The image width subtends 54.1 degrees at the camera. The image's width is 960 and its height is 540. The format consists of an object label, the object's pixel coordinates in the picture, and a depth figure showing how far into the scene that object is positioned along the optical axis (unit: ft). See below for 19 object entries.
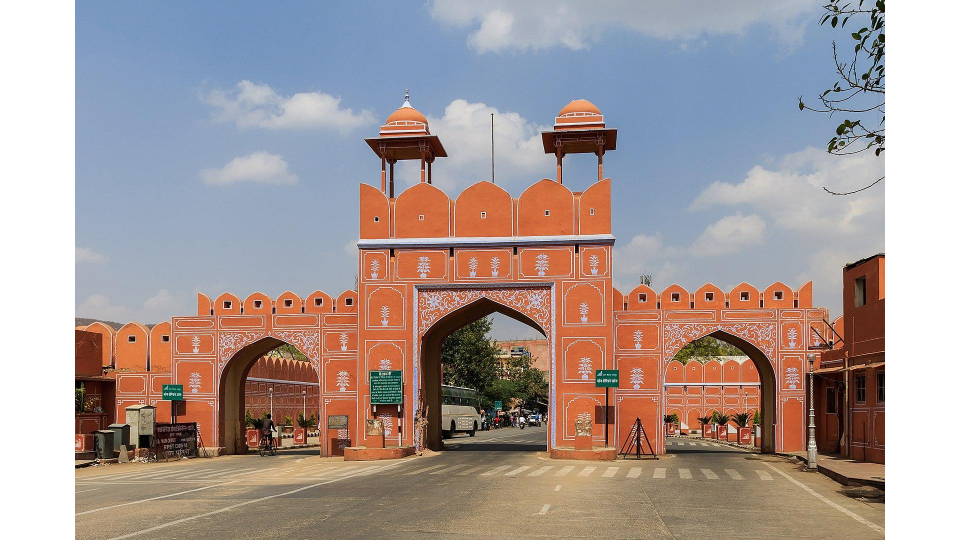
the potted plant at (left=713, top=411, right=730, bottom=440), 157.99
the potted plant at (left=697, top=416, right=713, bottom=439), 169.14
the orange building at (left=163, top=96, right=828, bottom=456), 100.07
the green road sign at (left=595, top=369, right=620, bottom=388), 95.30
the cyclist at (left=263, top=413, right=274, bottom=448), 110.42
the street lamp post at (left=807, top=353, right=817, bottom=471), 77.20
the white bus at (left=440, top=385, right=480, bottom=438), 171.83
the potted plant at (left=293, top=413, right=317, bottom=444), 139.23
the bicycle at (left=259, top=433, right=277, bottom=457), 110.11
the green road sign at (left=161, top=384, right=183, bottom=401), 106.42
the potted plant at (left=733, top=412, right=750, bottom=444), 140.87
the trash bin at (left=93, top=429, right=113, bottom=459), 94.22
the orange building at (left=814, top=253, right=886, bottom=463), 80.12
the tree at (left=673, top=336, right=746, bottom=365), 243.19
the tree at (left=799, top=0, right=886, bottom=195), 32.89
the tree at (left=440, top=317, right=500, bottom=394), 226.17
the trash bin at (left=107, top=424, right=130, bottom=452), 95.71
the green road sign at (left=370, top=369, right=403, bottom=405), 99.86
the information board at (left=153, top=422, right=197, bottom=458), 98.37
